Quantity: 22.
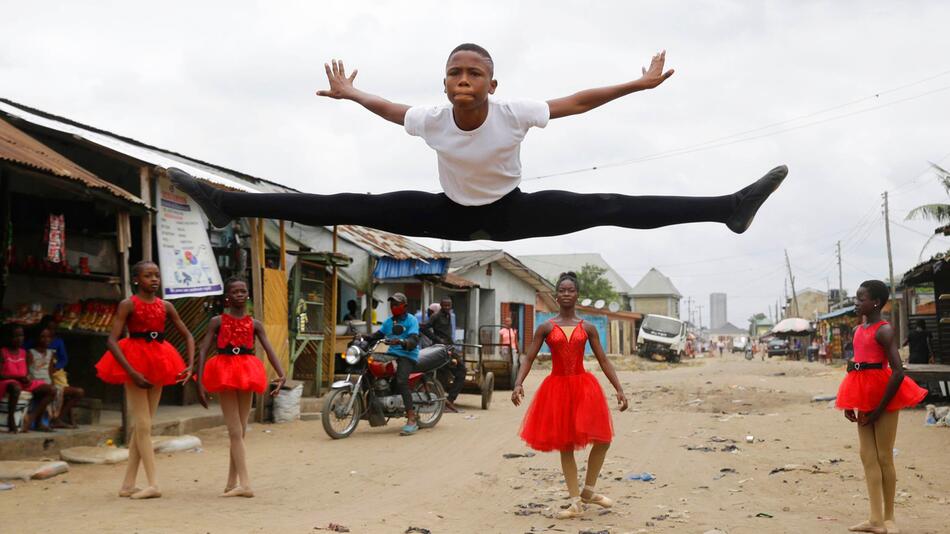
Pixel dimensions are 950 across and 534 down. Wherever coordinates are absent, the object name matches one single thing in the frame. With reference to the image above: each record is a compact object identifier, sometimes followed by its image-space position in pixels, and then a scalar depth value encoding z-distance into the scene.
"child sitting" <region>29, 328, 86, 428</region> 9.16
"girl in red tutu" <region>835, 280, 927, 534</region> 5.97
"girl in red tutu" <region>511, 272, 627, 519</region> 6.52
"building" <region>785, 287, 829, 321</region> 100.25
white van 43.88
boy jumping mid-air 3.47
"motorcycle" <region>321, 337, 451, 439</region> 10.95
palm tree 22.12
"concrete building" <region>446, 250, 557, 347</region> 29.28
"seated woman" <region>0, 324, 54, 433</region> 8.62
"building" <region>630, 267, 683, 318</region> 98.00
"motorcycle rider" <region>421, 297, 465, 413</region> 13.86
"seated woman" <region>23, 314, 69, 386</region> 9.47
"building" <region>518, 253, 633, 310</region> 77.44
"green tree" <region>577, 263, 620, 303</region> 60.94
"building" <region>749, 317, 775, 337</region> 139.32
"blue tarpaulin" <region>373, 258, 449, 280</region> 18.45
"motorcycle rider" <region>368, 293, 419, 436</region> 11.35
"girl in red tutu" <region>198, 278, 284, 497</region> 6.89
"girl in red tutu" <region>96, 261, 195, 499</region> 6.64
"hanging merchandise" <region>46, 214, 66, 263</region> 8.93
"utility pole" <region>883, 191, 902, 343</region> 39.35
